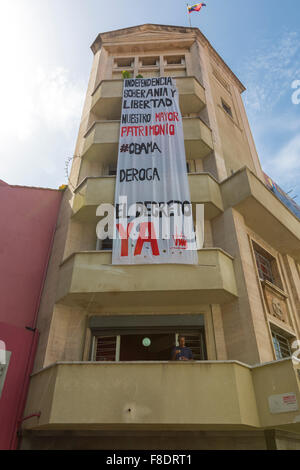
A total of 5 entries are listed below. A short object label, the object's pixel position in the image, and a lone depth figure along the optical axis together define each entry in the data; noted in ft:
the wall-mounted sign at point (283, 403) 27.65
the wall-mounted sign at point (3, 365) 34.04
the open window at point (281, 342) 39.75
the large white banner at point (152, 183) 38.70
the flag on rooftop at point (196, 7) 79.30
